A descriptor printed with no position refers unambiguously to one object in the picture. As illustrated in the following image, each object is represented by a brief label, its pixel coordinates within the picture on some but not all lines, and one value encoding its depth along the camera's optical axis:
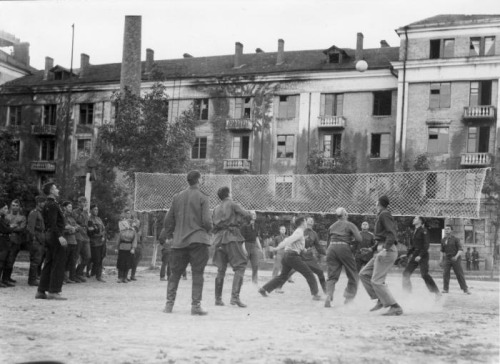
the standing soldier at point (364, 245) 18.42
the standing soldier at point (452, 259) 18.59
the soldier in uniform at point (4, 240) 14.93
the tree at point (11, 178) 50.56
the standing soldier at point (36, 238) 15.22
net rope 21.91
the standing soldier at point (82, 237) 17.11
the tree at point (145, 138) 27.30
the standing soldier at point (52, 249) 12.23
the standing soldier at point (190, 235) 10.93
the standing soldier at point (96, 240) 17.89
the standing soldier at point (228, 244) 12.55
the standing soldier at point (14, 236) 15.16
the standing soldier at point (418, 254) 16.22
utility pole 61.65
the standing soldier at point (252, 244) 17.84
